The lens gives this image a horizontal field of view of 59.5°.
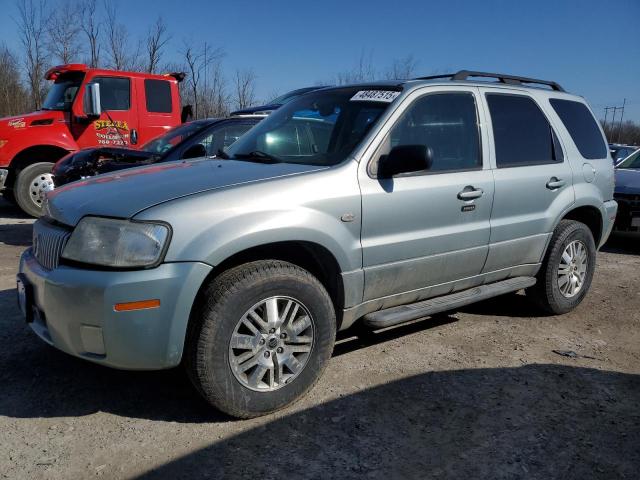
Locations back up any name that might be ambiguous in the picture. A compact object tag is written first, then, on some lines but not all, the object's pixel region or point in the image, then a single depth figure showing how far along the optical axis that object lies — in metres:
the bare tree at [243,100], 24.77
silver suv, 2.62
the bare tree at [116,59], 22.03
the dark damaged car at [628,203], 7.55
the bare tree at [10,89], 24.64
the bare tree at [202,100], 23.52
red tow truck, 8.90
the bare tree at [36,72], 21.25
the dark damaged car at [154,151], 6.34
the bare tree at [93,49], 21.62
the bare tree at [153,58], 22.27
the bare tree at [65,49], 21.33
